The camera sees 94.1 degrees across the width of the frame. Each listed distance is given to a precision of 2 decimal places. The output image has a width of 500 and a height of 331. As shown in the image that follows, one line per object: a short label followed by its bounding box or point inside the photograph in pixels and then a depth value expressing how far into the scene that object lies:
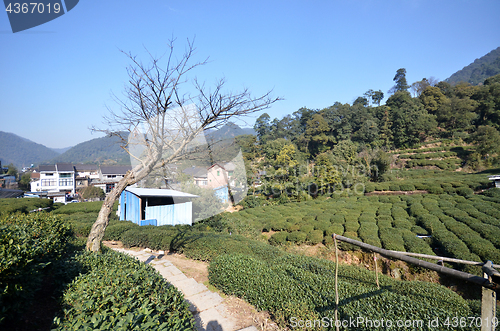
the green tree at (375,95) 53.80
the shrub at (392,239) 8.29
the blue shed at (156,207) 9.95
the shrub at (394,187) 19.47
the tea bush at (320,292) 2.71
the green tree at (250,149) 32.84
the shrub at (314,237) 10.06
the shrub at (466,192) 14.37
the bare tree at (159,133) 4.33
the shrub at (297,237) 10.35
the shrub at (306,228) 11.09
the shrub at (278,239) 10.64
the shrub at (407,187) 18.50
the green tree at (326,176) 21.80
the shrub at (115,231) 7.73
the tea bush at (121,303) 1.84
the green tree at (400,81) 55.48
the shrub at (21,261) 1.86
